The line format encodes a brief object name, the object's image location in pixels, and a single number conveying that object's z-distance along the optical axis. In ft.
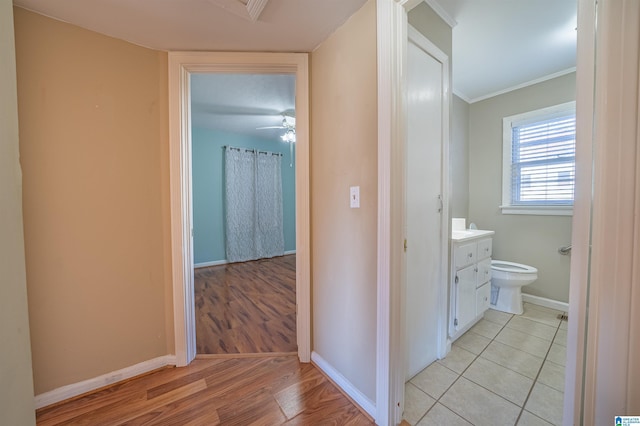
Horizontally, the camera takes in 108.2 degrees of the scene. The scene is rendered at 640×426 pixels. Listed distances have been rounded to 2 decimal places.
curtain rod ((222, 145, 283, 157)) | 14.33
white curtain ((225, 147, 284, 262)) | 14.57
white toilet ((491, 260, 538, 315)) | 7.75
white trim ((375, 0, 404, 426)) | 3.59
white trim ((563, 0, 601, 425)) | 1.82
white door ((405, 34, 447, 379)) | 4.82
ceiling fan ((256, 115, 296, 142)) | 11.49
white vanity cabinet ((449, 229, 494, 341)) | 6.03
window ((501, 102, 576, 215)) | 8.05
